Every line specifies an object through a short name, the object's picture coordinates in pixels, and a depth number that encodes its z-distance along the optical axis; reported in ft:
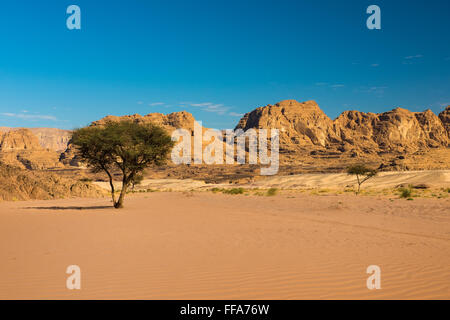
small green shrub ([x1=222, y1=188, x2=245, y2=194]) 165.37
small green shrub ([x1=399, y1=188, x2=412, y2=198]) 108.99
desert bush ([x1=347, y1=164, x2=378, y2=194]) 156.92
